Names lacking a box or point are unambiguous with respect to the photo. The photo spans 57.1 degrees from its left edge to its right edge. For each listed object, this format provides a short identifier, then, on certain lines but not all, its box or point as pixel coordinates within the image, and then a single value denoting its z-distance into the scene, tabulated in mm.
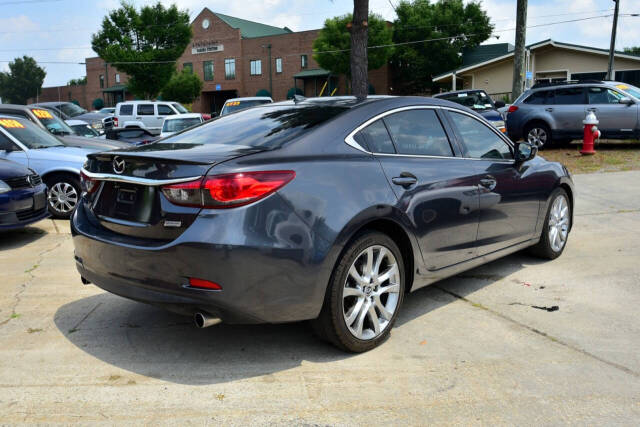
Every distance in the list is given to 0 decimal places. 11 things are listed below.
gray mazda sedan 3119
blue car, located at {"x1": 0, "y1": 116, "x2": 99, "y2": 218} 8680
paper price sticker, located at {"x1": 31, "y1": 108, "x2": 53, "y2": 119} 12247
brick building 54656
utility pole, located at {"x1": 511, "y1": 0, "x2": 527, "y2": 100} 19500
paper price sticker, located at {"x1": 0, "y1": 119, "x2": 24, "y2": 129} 8875
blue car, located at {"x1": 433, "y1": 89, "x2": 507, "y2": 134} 15484
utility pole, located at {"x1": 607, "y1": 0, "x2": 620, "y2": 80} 29080
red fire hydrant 14492
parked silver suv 15289
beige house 32375
